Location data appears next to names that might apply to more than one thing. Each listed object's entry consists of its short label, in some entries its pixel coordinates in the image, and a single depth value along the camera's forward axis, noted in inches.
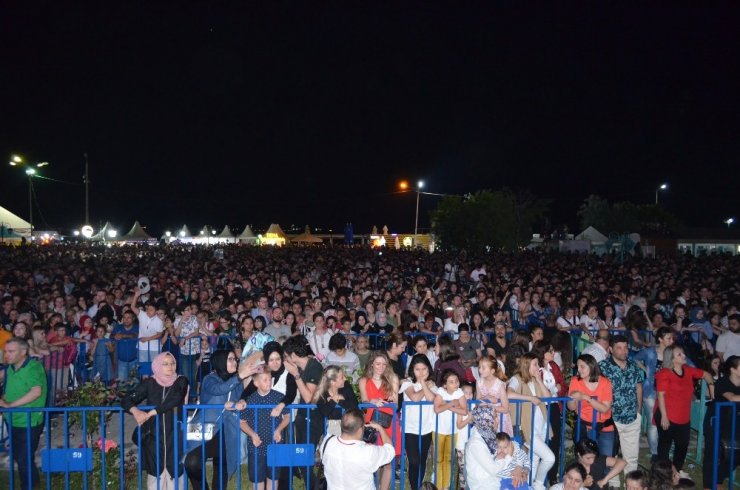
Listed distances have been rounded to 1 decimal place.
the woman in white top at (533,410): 207.5
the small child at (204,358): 354.2
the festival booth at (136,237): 2256.4
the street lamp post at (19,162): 1030.4
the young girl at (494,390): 205.9
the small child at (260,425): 194.4
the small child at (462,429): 204.1
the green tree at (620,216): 2591.0
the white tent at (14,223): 1964.0
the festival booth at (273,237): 2496.3
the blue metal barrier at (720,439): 204.5
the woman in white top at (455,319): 385.7
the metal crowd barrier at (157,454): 182.9
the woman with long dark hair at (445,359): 251.4
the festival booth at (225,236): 2714.1
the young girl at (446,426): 207.6
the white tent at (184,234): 3068.4
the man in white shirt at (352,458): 160.6
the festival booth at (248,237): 2581.2
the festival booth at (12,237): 1758.2
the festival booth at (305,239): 2603.3
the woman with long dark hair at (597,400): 213.8
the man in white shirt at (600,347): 274.4
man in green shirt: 212.1
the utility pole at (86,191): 1041.7
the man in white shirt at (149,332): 361.1
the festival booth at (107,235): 2045.5
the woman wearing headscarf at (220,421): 197.0
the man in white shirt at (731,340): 317.1
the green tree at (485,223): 1718.8
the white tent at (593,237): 1674.6
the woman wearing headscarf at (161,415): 190.7
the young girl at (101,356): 345.7
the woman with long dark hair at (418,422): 212.1
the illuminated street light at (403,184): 1199.6
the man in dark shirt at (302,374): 206.4
